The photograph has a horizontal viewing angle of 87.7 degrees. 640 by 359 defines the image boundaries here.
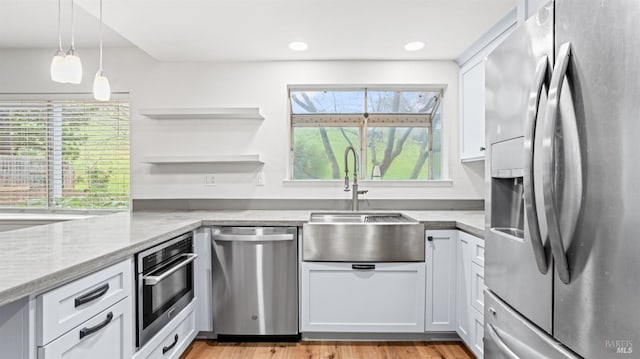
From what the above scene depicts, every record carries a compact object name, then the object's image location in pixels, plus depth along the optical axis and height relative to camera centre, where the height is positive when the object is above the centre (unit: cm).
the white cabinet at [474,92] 245 +73
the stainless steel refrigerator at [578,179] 69 +0
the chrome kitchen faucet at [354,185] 291 -4
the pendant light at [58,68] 173 +58
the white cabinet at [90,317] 102 -49
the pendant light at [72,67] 174 +59
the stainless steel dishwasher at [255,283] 232 -72
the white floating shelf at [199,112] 284 +58
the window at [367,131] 317 +47
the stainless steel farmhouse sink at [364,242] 229 -43
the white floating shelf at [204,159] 288 +18
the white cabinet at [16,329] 95 -43
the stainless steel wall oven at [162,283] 159 -57
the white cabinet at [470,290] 198 -70
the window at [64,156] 324 +23
